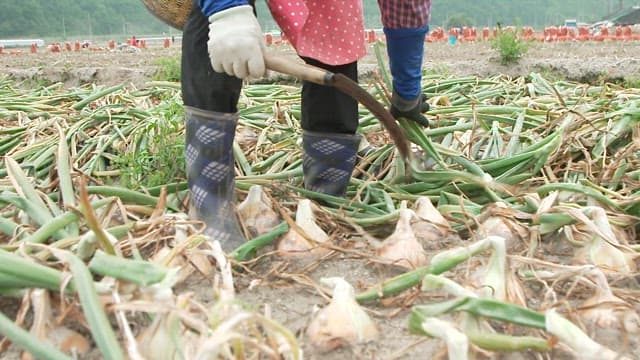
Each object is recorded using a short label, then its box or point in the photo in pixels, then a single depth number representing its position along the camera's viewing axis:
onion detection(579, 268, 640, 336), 0.99
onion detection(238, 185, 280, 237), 1.41
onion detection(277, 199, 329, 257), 1.27
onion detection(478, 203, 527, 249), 1.29
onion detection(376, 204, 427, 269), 1.21
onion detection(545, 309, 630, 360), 0.84
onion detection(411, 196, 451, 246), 1.34
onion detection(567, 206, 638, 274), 1.17
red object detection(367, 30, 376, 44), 9.78
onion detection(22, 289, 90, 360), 0.91
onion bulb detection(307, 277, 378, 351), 0.97
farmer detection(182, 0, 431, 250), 1.24
